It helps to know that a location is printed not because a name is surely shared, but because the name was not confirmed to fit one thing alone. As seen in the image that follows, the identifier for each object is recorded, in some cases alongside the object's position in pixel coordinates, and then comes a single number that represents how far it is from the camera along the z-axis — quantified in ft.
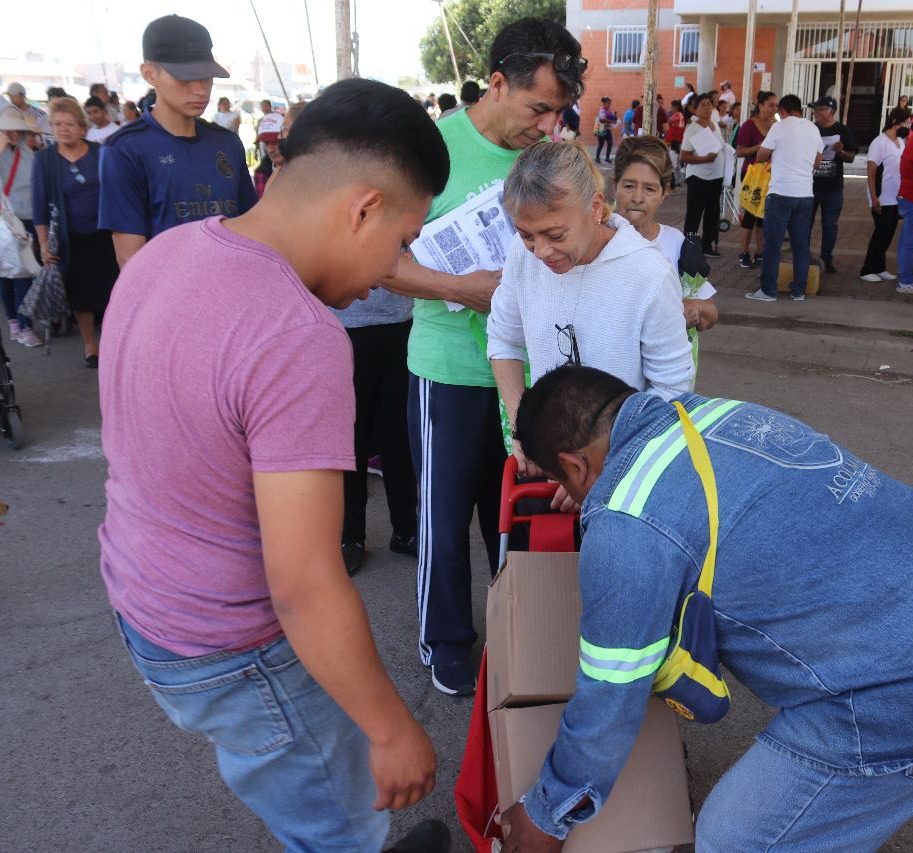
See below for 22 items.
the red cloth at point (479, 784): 7.11
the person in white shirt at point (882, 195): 29.27
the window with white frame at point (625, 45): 99.60
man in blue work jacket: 5.08
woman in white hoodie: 7.54
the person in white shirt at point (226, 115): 52.70
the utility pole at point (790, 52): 49.60
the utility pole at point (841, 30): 54.03
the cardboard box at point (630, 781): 6.12
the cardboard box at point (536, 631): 6.48
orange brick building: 73.67
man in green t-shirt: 8.82
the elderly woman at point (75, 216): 21.49
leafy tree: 138.78
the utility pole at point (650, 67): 40.46
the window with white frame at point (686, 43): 96.37
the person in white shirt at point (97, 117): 34.82
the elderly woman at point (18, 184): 24.94
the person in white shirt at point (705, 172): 33.06
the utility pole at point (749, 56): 44.32
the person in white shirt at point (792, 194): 27.30
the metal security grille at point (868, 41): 74.38
